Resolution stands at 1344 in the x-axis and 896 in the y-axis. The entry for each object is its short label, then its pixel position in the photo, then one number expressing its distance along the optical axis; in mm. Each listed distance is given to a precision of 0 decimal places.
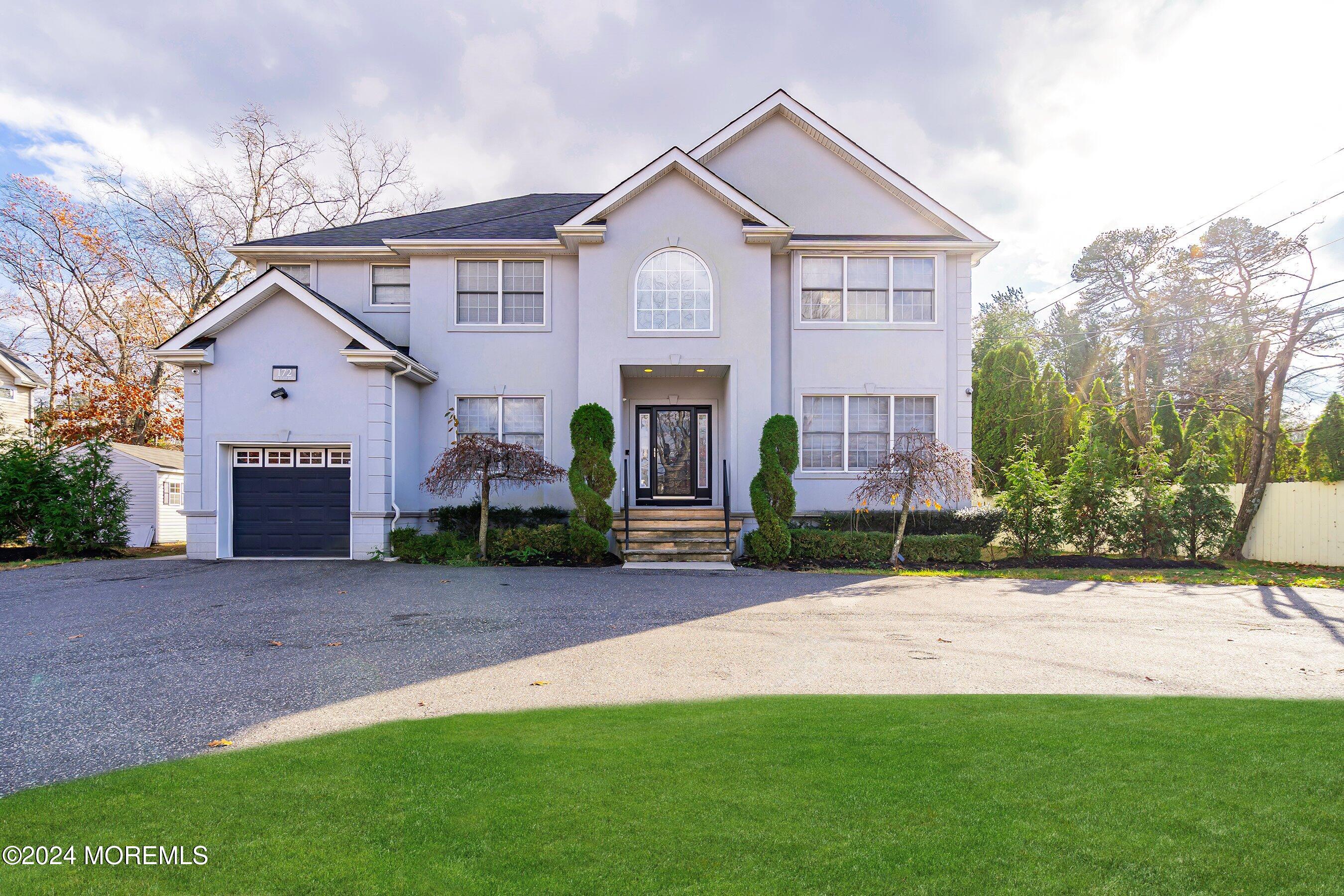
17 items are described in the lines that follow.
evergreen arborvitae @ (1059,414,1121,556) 13586
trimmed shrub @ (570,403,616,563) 12742
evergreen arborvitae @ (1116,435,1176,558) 13438
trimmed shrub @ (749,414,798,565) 12922
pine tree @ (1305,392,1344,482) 13742
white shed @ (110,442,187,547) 19219
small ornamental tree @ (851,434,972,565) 12855
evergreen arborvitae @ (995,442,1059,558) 13625
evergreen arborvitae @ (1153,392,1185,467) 18469
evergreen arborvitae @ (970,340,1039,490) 22406
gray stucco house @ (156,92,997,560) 13406
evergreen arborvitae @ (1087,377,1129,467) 21172
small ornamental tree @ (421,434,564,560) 12586
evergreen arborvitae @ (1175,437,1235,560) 13523
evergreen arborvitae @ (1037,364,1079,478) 21578
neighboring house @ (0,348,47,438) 22031
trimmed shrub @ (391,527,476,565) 12836
